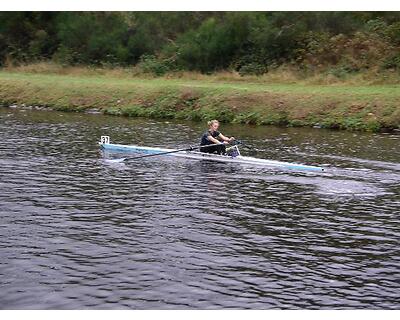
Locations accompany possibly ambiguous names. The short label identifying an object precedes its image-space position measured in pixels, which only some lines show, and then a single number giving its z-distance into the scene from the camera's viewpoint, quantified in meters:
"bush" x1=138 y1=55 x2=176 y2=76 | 59.62
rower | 28.98
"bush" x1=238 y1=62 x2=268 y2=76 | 54.97
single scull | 26.48
